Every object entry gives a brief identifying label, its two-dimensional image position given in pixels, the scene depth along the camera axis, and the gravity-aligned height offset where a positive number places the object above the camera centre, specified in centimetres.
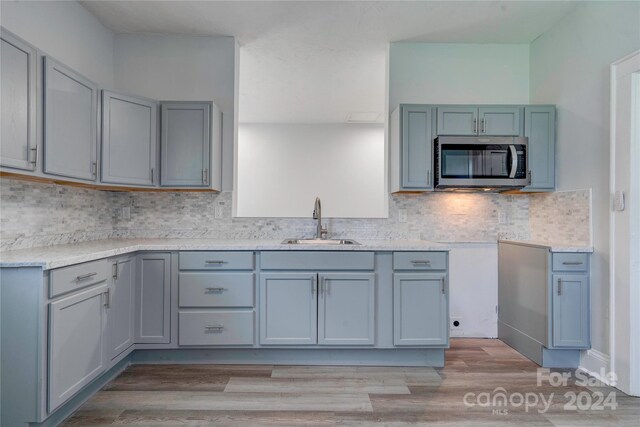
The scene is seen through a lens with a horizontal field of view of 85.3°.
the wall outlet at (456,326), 320 -101
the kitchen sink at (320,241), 285 -23
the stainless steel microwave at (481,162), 276 +44
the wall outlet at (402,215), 320 +1
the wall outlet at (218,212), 314 +2
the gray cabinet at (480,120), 287 +80
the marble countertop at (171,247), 199 -23
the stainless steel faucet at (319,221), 308 -5
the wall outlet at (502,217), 321 +0
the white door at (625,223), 217 -3
